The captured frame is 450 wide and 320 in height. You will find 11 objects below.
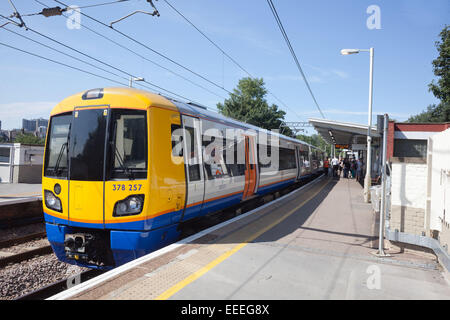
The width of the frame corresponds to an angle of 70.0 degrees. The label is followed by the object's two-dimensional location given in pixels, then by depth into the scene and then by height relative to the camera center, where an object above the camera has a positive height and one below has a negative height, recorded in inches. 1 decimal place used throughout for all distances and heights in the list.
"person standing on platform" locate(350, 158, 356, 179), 994.6 -18.3
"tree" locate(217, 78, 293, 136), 1655.4 +283.3
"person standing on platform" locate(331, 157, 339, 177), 1007.1 -12.1
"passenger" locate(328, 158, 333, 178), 1018.1 -29.2
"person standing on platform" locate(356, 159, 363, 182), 768.5 -13.8
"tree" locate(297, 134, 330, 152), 3610.2 +262.1
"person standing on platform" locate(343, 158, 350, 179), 970.8 -10.8
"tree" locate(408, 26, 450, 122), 1066.7 +322.9
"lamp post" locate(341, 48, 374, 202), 485.1 +104.2
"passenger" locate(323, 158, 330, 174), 1061.1 -13.4
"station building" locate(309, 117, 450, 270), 177.9 -21.9
